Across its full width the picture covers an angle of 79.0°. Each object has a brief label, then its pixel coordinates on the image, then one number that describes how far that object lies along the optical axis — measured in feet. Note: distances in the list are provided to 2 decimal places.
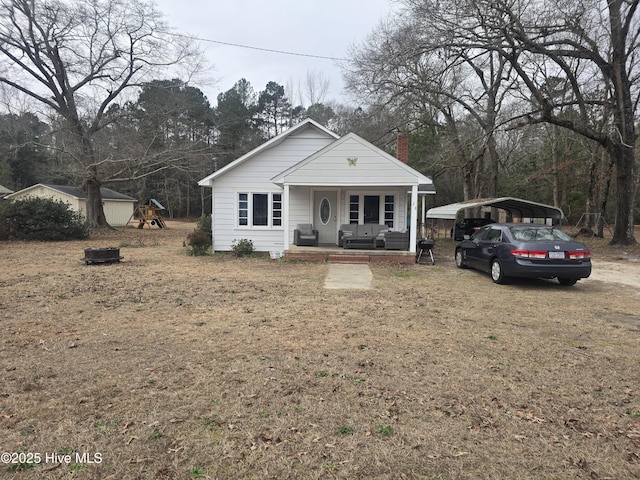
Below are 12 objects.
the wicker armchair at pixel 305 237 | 44.80
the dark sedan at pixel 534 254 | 27.40
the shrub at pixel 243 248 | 46.68
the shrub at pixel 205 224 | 50.91
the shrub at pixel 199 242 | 47.01
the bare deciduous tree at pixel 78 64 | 72.74
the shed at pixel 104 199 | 102.39
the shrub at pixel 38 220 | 61.87
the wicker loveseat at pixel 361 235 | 43.93
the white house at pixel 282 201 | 48.52
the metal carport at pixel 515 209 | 53.62
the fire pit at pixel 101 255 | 38.34
